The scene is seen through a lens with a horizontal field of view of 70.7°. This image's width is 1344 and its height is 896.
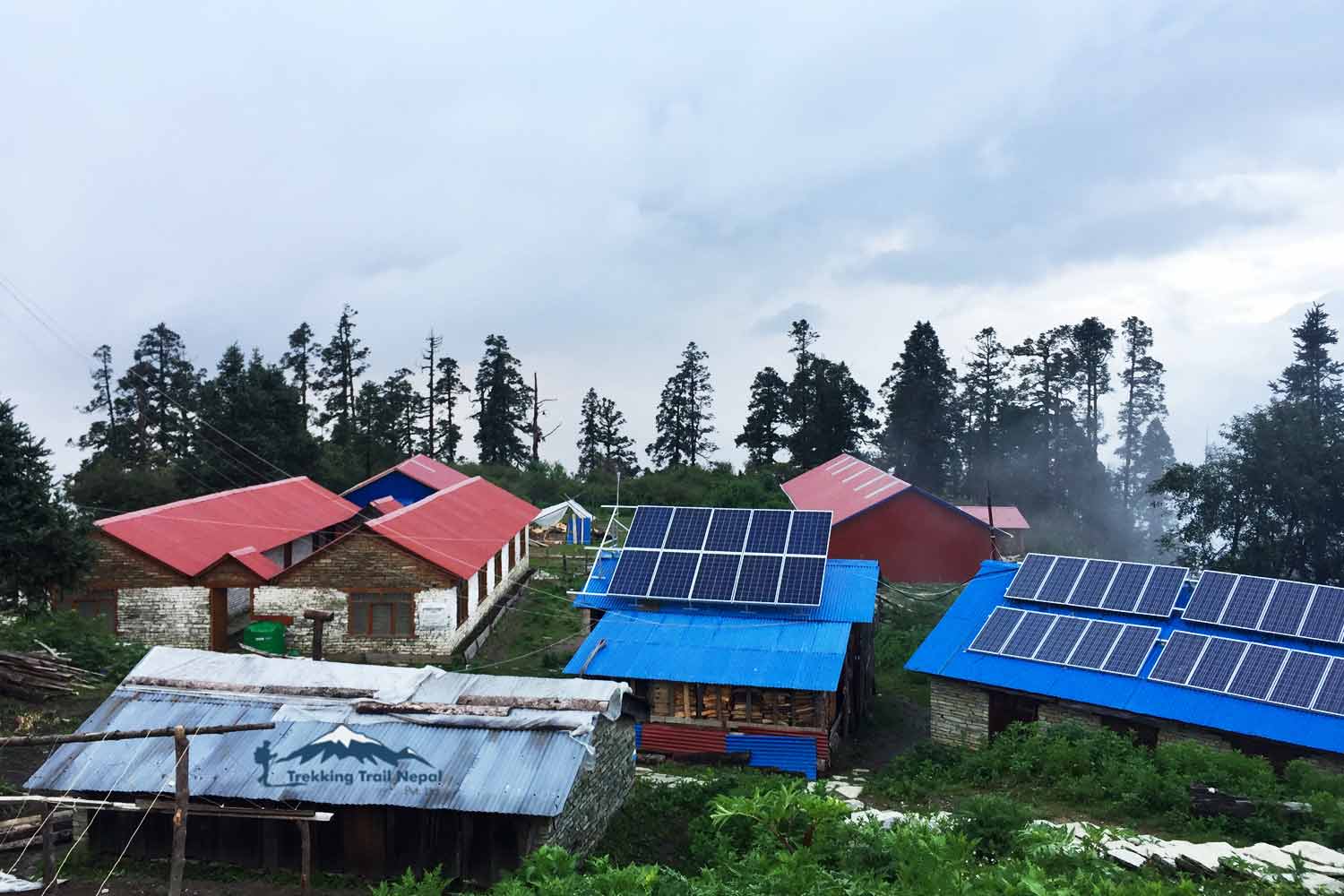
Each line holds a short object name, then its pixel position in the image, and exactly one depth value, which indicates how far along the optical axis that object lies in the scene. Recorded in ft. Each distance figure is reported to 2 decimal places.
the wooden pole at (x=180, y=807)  39.55
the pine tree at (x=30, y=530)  82.38
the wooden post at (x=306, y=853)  46.44
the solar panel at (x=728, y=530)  88.77
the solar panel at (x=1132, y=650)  70.64
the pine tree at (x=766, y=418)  240.12
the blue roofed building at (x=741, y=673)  71.72
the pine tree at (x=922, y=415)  226.58
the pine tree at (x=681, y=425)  256.32
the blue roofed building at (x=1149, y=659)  63.62
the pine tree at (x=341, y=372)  235.20
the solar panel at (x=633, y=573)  84.69
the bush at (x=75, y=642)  82.38
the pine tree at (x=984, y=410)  228.84
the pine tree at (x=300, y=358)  235.61
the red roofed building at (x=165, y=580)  95.14
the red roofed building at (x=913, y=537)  135.33
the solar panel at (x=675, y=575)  84.02
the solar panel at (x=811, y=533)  86.12
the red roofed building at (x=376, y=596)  96.37
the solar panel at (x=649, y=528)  90.63
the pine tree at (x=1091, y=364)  222.69
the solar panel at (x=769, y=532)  87.40
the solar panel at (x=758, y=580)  81.82
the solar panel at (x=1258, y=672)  65.21
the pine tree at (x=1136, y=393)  228.43
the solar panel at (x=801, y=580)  80.79
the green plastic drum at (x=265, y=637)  94.63
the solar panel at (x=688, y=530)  89.51
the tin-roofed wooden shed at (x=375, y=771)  49.32
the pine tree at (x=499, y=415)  247.09
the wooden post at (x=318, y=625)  67.77
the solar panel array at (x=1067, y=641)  71.92
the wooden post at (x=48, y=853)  47.14
